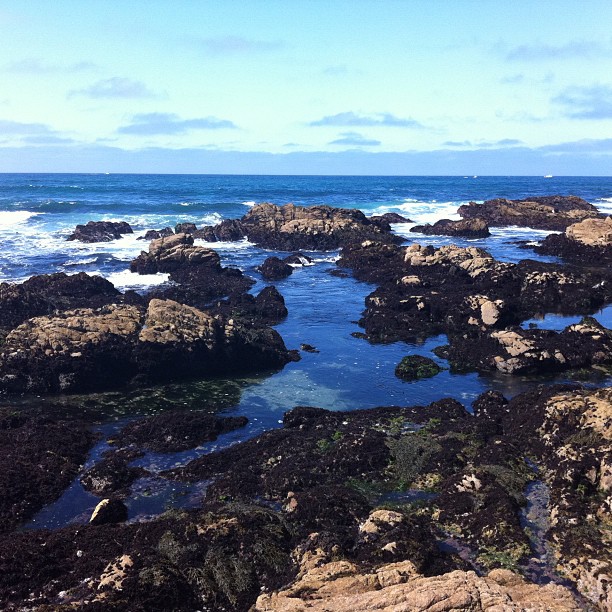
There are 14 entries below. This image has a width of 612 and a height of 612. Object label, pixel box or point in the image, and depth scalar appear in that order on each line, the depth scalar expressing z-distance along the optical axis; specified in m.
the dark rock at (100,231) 63.94
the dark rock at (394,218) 84.19
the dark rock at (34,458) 15.58
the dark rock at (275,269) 46.31
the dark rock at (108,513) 14.55
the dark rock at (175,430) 19.11
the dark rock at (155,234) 65.69
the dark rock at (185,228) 69.04
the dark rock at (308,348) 28.58
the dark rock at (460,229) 69.69
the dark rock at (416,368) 25.31
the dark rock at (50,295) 32.34
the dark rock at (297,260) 51.97
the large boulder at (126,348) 23.47
